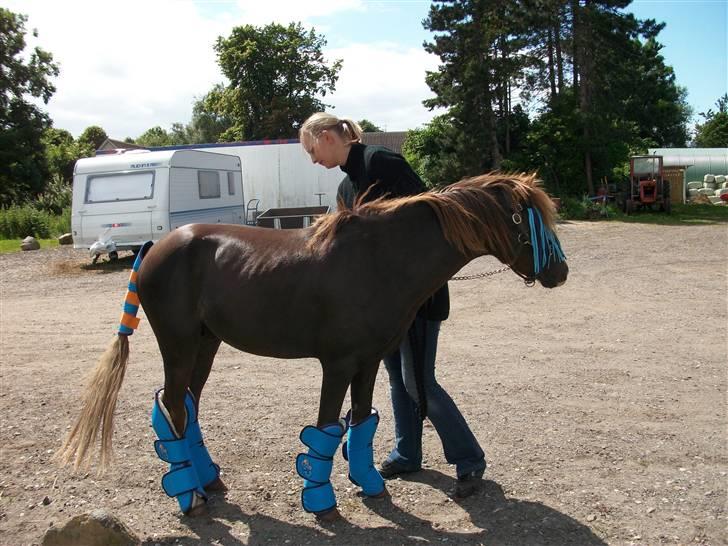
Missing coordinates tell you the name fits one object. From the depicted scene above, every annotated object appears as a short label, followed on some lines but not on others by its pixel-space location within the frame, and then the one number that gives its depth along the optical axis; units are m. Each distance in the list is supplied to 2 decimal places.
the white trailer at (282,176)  20.27
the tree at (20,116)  30.98
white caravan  14.16
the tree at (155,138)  70.50
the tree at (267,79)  41.69
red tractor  22.00
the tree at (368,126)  69.35
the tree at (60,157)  33.12
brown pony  2.92
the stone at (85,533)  2.77
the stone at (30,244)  18.27
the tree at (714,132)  54.81
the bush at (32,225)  22.11
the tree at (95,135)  57.44
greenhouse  37.62
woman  3.21
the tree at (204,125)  62.00
